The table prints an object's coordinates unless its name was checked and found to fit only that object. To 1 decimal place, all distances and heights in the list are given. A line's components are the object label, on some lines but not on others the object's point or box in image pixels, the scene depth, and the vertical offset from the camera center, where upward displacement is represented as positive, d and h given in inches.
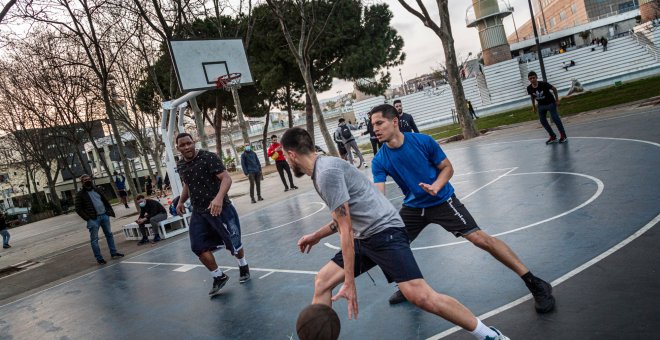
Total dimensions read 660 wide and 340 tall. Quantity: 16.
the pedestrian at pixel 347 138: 648.0 -15.7
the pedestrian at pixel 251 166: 598.9 -19.7
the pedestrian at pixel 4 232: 812.6 -34.2
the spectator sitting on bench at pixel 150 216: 492.1 -44.1
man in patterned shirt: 237.3 -21.6
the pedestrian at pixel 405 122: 429.7 -8.8
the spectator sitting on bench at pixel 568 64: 1678.0 +25.8
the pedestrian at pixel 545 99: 463.6 -22.9
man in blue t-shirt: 144.6 -25.0
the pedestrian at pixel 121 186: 1032.0 -5.6
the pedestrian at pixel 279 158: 646.8 -21.0
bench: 496.4 -61.8
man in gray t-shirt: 114.3 -31.2
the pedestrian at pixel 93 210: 399.9 -17.1
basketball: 99.9 -42.0
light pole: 974.5 +105.7
